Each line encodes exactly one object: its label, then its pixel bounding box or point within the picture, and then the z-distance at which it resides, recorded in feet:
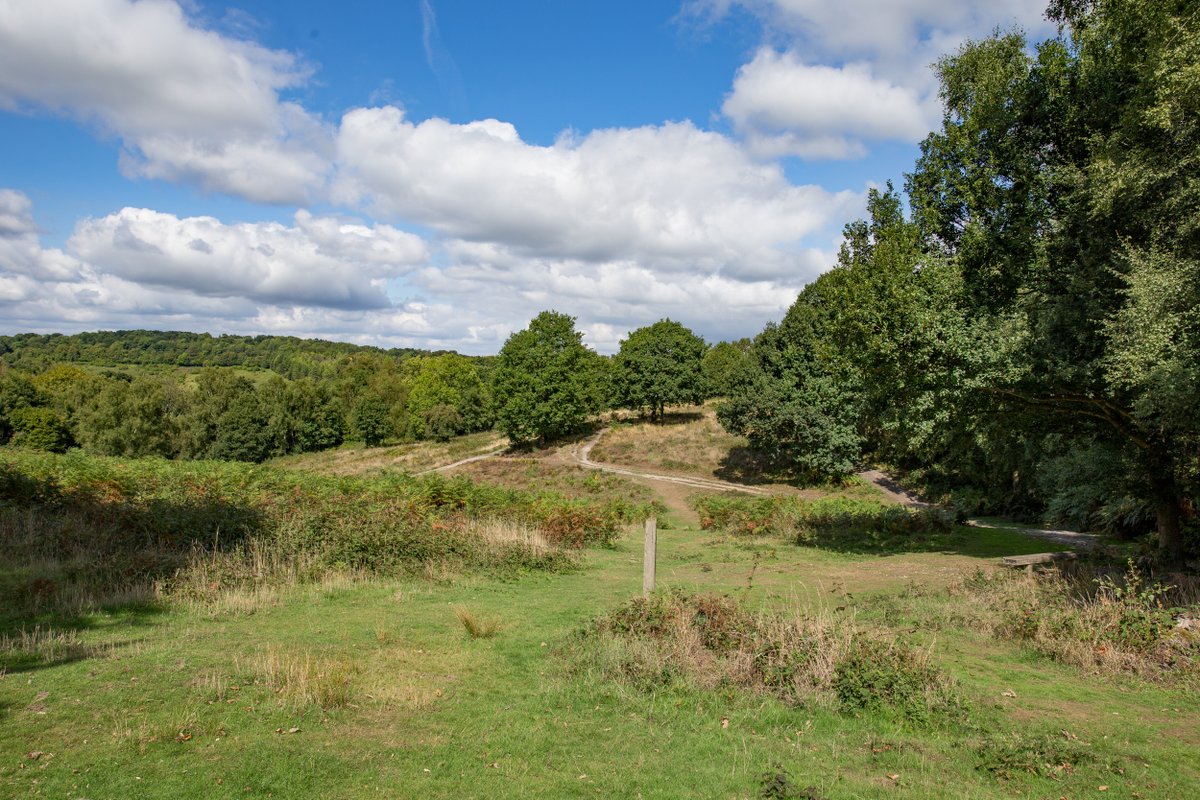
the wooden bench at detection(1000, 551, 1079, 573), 52.59
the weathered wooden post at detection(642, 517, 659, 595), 34.51
